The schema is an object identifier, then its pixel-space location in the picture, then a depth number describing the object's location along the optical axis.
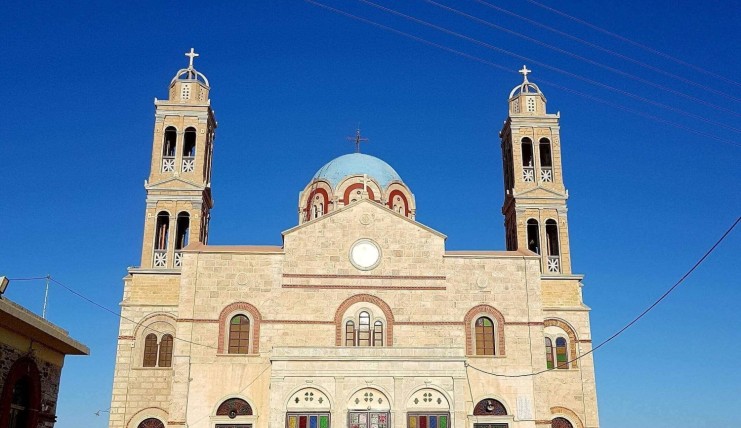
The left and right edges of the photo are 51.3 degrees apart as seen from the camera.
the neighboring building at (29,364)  18.12
